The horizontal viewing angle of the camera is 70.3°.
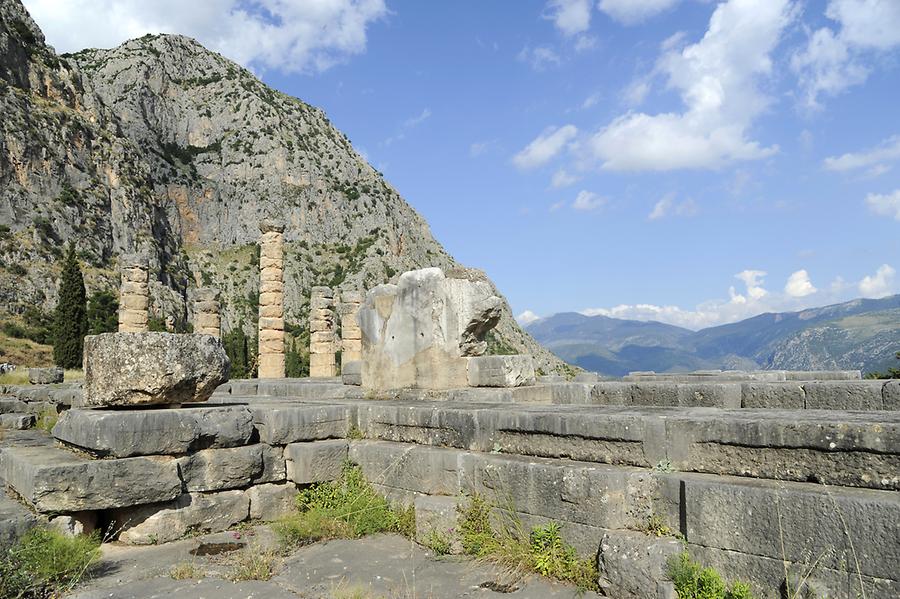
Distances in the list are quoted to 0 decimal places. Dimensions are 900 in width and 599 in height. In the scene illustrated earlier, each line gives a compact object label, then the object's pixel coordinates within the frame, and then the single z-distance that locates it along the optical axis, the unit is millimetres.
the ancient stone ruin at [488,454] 3420
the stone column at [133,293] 21172
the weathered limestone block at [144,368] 5789
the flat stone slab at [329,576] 4145
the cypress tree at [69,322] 33394
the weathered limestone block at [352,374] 10070
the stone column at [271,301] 21125
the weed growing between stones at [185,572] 4484
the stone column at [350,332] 20312
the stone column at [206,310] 20281
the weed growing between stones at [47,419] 9388
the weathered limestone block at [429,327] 7648
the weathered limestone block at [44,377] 18742
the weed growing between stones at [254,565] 4494
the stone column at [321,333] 22844
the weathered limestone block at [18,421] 10555
